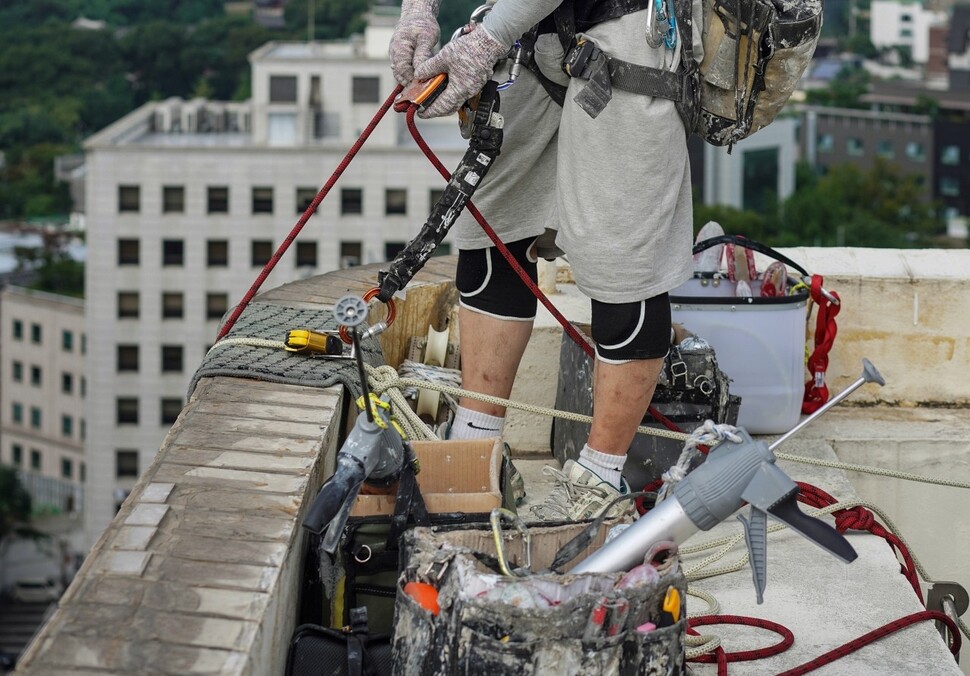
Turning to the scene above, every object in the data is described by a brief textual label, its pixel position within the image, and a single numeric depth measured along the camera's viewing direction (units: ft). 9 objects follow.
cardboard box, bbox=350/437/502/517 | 24.07
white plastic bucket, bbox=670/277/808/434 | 30.83
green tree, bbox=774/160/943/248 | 416.34
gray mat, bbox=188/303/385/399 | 25.73
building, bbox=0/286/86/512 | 430.52
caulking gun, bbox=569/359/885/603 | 19.04
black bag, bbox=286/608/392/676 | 19.50
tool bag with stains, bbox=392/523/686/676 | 17.79
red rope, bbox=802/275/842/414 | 32.91
